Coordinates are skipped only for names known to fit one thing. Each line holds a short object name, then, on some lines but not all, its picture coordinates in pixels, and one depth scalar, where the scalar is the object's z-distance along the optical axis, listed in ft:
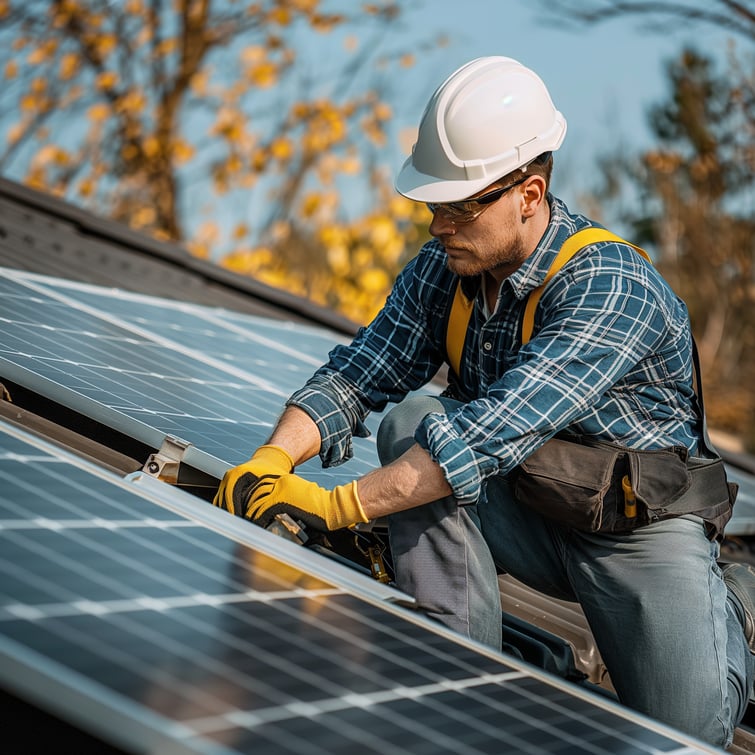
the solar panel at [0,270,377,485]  12.35
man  10.92
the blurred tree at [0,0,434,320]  52.75
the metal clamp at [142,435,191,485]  11.43
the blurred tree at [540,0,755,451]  90.33
